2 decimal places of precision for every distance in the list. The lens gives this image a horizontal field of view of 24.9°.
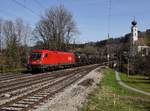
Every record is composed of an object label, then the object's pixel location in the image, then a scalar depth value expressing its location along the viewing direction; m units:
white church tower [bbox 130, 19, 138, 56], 146.15
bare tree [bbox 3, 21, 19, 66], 56.76
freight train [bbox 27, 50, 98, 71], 45.00
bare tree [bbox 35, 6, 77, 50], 88.25
